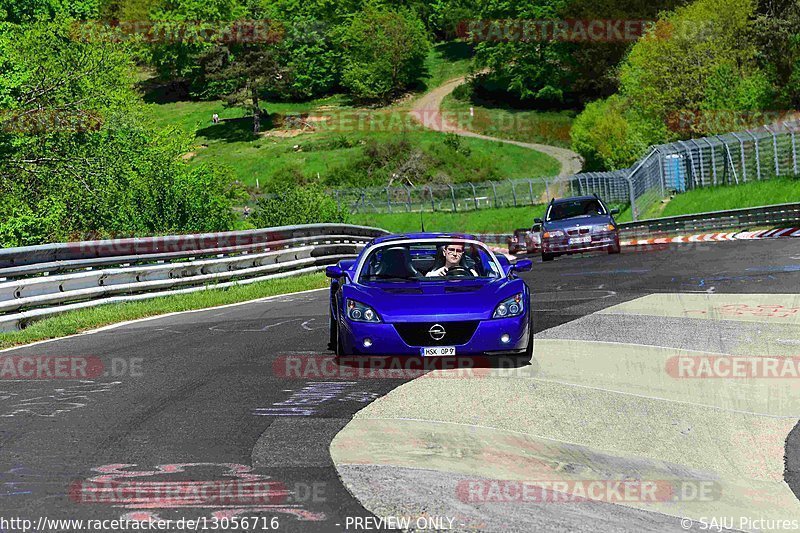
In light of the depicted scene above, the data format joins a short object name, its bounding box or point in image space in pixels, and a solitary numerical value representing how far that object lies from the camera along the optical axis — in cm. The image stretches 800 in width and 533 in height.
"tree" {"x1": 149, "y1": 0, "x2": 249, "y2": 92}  12225
